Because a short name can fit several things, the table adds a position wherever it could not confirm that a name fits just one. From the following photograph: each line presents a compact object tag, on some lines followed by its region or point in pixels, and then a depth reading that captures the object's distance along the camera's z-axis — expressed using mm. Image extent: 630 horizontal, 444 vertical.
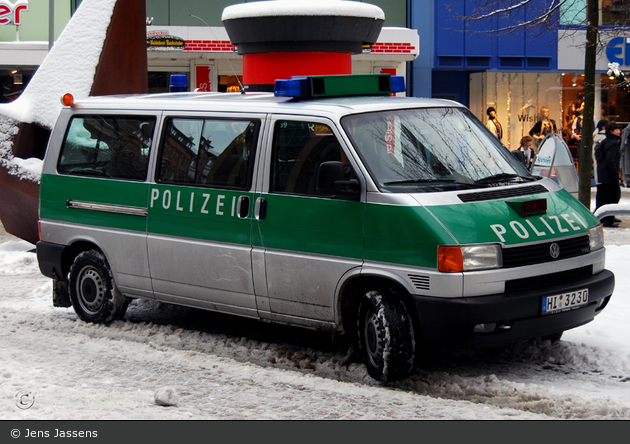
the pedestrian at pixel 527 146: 20139
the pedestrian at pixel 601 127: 16780
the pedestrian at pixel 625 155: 20453
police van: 5703
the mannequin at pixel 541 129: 22664
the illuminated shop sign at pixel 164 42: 22297
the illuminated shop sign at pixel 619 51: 25516
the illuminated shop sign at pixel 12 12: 23719
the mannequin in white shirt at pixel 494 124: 23328
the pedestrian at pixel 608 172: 15829
